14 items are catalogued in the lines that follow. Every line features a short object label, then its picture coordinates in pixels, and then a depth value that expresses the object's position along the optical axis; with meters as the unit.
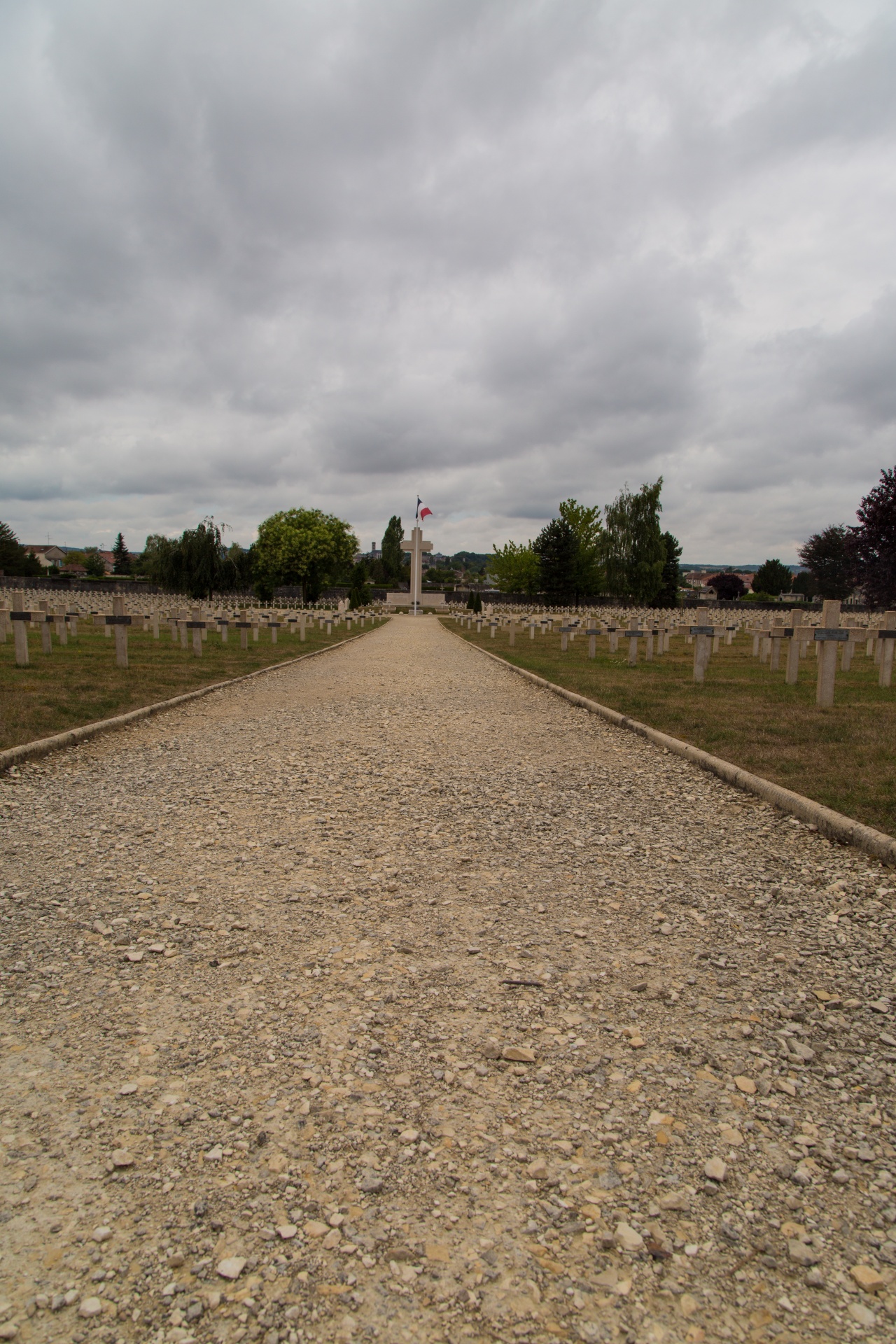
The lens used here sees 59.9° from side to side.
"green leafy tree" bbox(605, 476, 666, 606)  68.12
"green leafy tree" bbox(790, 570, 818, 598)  103.66
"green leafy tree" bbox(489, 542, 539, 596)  90.19
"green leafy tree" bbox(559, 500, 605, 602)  74.19
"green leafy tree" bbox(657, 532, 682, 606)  72.81
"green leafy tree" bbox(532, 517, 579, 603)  73.25
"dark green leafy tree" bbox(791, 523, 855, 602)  93.00
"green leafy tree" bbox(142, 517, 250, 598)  51.47
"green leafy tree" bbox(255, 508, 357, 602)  77.19
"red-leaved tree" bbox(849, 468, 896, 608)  34.91
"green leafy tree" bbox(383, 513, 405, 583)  109.38
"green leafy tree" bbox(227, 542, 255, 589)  75.31
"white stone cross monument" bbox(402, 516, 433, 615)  66.25
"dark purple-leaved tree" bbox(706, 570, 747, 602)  119.67
